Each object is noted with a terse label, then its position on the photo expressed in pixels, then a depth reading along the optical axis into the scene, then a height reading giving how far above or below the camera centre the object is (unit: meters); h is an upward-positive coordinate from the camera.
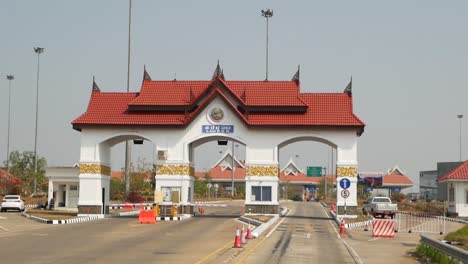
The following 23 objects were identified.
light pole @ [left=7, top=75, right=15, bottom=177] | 98.50 +15.69
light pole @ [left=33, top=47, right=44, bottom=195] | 85.62 +4.95
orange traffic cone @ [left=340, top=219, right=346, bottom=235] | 38.16 -1.57
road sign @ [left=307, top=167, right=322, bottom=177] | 105.75 +4.03
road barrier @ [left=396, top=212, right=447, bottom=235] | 41.97 -1.53
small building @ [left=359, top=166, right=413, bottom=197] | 113.62 +3.26
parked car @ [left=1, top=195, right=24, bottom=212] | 59.12 -0.73
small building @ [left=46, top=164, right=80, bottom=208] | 62.62 +0.85
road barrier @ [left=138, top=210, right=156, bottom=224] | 43.91 -1.25
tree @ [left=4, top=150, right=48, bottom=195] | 101.94 +3.57
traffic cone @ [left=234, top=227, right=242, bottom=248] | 25.91 -1.54
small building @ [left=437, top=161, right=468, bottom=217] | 58.34 +0.98
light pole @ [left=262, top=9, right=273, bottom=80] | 68.88 +17.39
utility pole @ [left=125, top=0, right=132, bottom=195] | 65.38 +4.57
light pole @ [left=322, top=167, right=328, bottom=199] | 111.03 +1.92
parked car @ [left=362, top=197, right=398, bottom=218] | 53.88 -0.56
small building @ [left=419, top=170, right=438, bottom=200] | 135.51 +3.32
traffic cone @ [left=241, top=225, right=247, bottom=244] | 28.00 -1.55
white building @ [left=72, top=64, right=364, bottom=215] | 51.09 +4.91
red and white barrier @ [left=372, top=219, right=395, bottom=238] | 36.03 -1.43
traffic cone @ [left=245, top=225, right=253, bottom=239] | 30.82 -1.57
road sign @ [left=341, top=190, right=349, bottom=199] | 40.97 +0.30
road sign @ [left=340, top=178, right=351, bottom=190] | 41.48 +0.87
